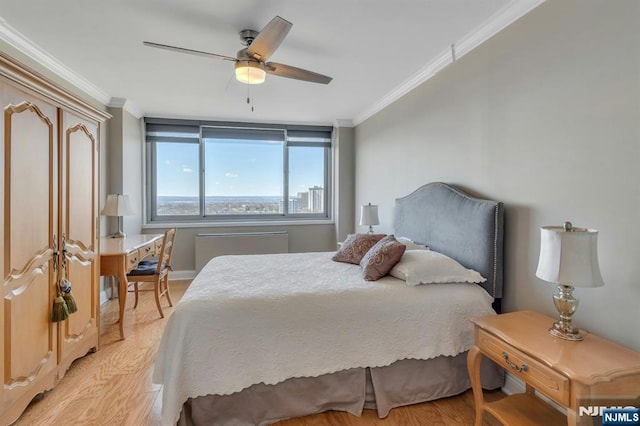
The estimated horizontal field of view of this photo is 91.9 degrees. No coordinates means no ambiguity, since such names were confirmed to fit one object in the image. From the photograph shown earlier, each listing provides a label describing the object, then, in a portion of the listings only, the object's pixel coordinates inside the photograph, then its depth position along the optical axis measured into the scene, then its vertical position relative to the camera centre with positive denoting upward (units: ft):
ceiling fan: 6.31 +3.57
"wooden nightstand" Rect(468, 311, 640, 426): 3.85 -2.14
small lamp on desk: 11.87 +0.07
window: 16.16 +2.08
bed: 5.54 -2.55
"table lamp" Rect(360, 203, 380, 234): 12.25 -0.28
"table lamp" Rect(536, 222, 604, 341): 4.40 -0.76
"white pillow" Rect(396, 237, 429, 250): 8.82 -1.05
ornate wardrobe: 5.44 -0.42
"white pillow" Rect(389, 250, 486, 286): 6.83 -1.40
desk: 9.28 -1.57
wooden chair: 10.61 -2.24
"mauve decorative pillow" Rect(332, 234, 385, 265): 8.98 -1.16
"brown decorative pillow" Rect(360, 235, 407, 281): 7.28 -1.23
